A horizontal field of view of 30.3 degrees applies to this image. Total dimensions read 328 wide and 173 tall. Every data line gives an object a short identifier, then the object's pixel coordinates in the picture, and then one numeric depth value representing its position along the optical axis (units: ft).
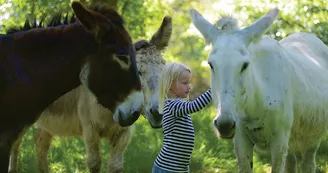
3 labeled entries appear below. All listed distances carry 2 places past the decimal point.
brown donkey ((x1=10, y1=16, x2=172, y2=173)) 19.51
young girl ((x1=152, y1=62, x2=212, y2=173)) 16.89
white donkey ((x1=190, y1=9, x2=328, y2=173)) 13.67
